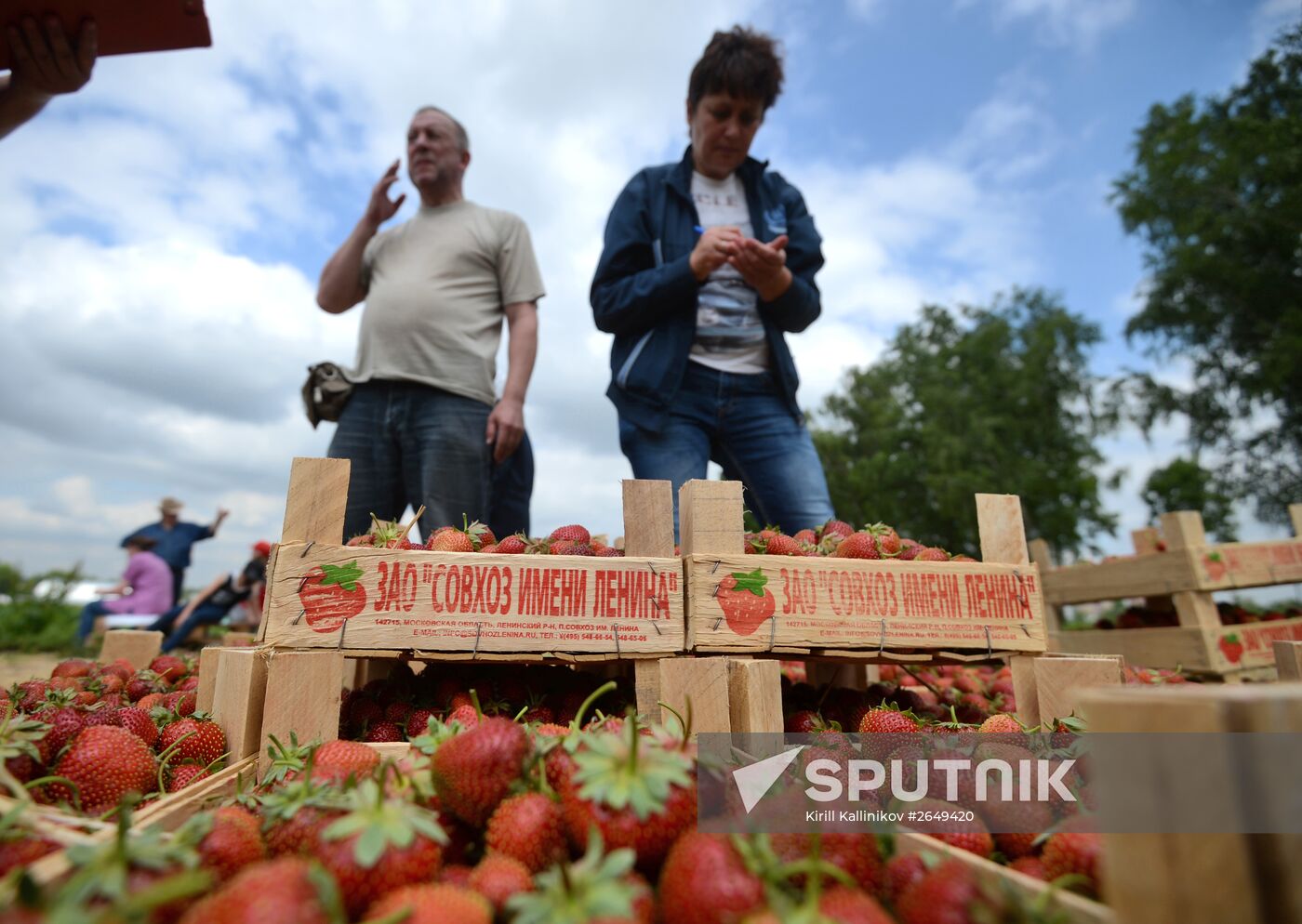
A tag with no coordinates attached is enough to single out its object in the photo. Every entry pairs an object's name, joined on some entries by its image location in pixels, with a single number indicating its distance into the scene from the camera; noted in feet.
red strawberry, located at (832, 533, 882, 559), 1.87
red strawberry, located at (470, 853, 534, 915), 0.84
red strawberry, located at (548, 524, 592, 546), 1.95
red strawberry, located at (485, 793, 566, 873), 0.92
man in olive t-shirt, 2.85
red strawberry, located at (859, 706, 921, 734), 1.54
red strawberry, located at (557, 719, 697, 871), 0.89
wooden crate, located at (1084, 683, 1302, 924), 0.65
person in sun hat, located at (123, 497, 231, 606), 22.49
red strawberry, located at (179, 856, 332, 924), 0.70
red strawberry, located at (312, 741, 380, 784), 1.15
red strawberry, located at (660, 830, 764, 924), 0.78
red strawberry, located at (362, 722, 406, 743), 1.59
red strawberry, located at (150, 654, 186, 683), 2.41
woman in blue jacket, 2.56
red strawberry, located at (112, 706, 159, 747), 1.46
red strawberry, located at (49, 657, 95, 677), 2.45
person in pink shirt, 20.82
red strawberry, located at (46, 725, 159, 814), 1.18
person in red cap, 18.61
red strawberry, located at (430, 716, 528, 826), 0.99
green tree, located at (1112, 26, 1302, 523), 47.07
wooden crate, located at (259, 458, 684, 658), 1.49
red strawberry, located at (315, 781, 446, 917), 0.82
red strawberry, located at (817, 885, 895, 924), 0.75
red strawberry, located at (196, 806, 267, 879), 0.92
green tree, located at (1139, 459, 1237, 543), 50.29
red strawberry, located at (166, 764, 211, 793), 1.32
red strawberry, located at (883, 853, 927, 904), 0.88
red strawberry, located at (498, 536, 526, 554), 1.77
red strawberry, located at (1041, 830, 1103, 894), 0.91
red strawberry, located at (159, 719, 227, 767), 1.42
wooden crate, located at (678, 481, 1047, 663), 1.62
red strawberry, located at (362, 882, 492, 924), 0.75
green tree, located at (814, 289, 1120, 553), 58.21
